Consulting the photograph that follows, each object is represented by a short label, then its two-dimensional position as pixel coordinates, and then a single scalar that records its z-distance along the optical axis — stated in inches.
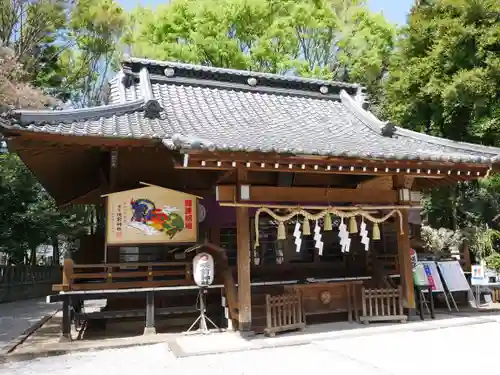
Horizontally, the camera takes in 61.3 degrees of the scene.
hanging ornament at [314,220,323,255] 318.0
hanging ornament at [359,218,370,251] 339.4
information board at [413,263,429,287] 364.1
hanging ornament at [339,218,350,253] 332.2
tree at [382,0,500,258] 558.6
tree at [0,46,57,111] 522.0
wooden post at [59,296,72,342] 294.5
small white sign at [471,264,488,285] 404.2
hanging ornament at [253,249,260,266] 369.3
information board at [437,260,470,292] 396.2
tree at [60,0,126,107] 828.6
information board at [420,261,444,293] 385.4
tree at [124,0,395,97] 755.4
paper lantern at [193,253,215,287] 304.7
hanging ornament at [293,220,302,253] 311.3
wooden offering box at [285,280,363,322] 326.3
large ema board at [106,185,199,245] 312.8
